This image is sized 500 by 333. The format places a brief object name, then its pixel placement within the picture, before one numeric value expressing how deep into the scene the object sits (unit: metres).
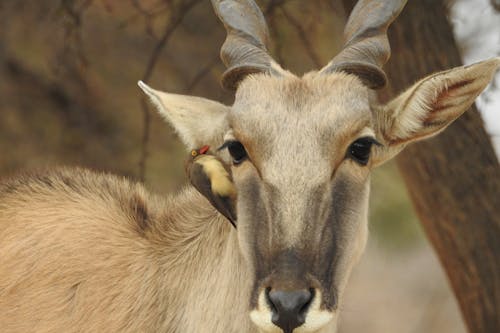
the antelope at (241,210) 9.21
